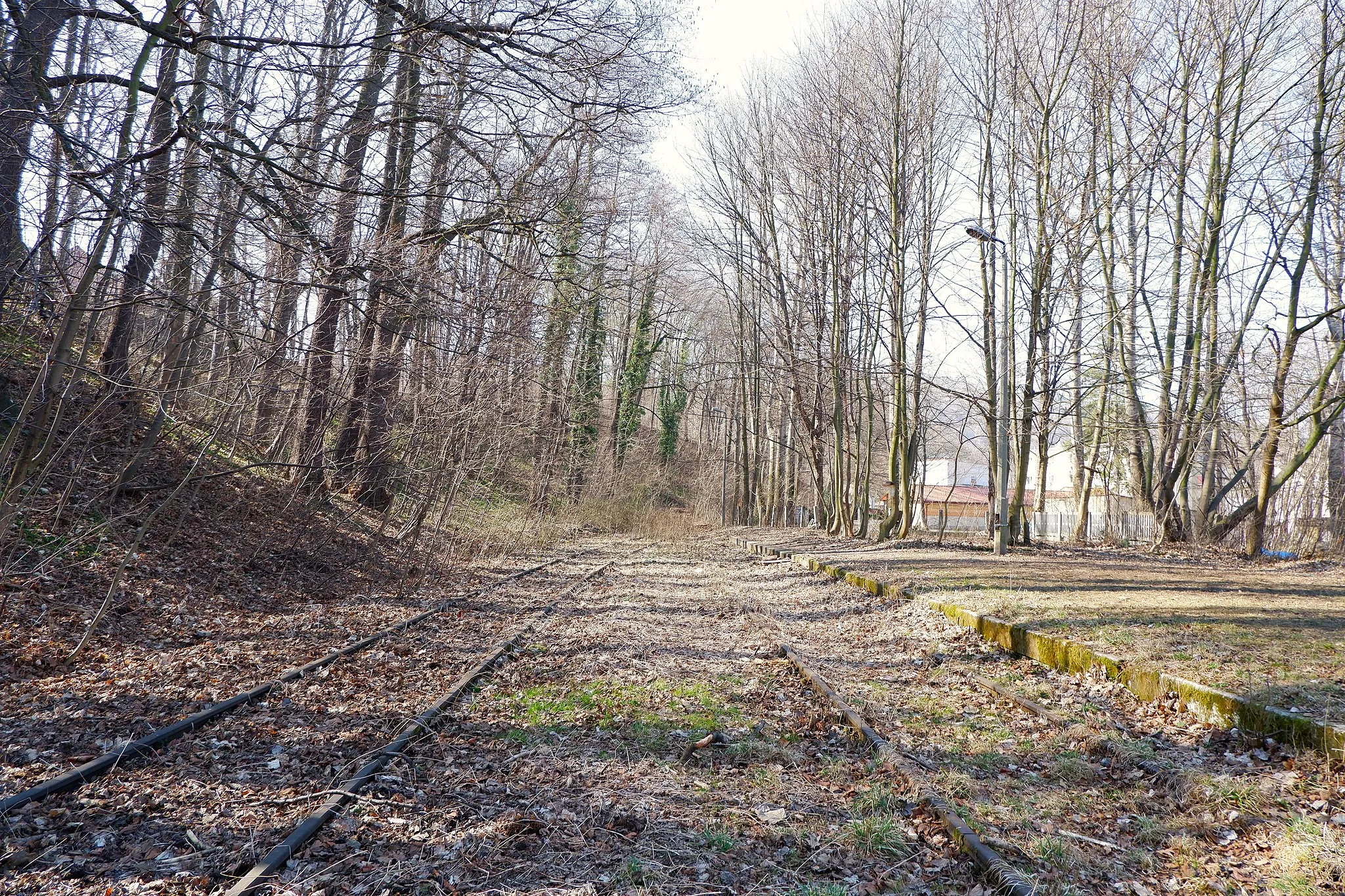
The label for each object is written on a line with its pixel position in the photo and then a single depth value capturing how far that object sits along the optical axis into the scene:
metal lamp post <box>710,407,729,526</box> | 35.12
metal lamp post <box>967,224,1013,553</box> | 13.54
